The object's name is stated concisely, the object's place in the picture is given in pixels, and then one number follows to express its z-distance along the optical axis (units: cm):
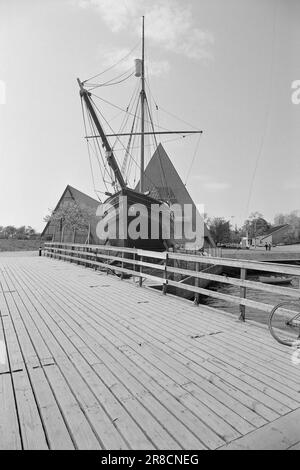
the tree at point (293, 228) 9238
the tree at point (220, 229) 8019
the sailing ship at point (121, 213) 1730
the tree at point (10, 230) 7431
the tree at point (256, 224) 10150
